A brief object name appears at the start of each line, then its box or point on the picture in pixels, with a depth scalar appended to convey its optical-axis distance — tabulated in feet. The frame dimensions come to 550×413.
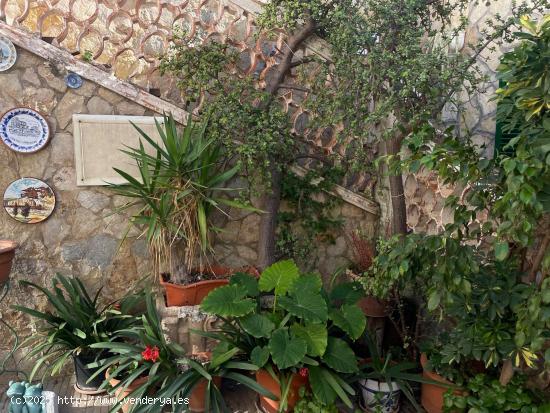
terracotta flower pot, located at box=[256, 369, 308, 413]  9.54
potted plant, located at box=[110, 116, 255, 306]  10.78
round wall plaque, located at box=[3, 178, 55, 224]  11.18
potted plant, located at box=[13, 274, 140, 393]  10.58
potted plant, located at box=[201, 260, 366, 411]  9.01
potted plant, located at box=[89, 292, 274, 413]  9.18
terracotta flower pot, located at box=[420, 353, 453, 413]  9.29
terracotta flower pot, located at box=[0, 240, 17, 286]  9.95
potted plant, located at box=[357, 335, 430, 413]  9.79
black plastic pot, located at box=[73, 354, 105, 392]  10.63
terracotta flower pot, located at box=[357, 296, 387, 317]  11.53
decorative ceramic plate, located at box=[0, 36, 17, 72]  10.61
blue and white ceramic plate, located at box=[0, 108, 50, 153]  10.91
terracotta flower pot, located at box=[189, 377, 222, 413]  9.76
